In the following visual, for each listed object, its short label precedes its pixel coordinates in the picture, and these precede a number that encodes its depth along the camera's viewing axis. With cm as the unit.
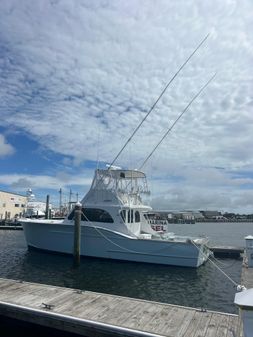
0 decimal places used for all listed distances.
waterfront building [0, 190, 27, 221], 6366
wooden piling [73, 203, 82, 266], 1816
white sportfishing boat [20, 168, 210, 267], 1838
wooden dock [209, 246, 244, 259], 2327
